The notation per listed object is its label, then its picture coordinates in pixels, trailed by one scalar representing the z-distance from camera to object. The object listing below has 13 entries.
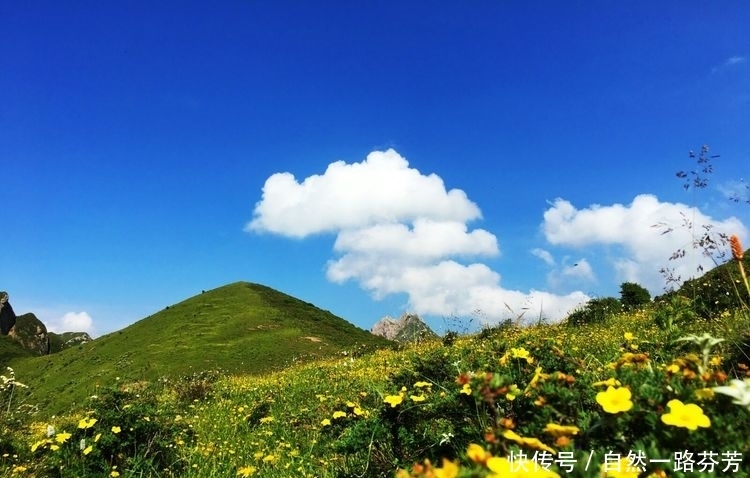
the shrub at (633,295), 19.61
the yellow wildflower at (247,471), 5.91
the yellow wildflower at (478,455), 1.95
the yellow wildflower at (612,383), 2.91
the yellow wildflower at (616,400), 2.38
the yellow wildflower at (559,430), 2.29
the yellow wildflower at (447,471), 1.88
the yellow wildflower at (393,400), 4.34
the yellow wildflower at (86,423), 6.57
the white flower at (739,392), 2.33
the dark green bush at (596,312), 16.68
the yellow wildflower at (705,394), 2.57
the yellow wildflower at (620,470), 2.06
